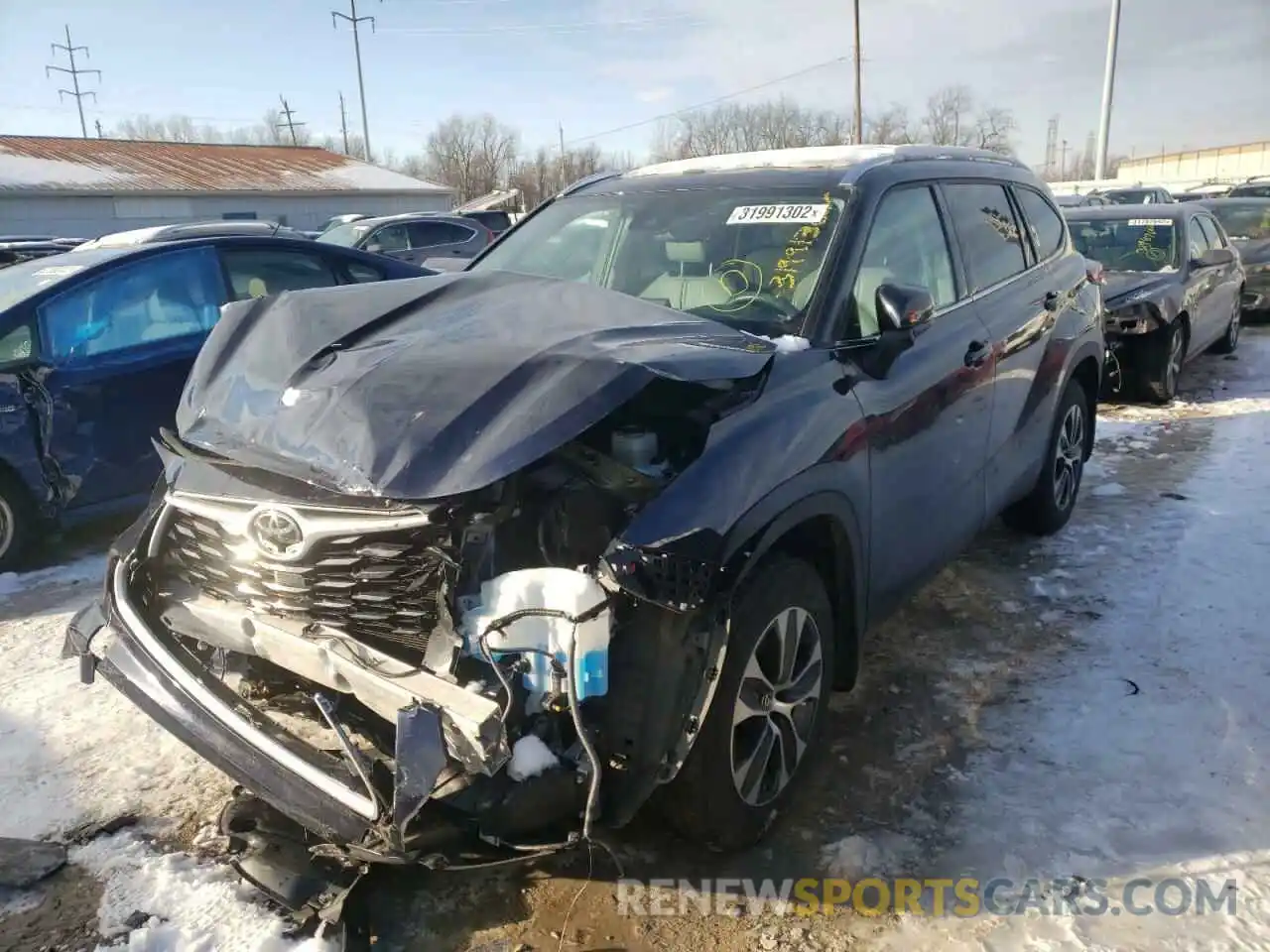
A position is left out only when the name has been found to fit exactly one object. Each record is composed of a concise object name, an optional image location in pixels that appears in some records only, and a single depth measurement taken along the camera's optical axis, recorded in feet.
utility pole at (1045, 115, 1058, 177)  322.75
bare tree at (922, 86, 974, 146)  189.88
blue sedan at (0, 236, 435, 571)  16.26
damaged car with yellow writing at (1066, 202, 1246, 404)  26.22
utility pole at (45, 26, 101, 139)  213.05
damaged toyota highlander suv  7.16
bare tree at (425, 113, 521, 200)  207.10
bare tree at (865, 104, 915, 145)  156.15
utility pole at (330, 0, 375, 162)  163.63
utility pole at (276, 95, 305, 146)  239.30
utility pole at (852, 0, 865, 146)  113.91
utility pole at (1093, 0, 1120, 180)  93.63
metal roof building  96.94
